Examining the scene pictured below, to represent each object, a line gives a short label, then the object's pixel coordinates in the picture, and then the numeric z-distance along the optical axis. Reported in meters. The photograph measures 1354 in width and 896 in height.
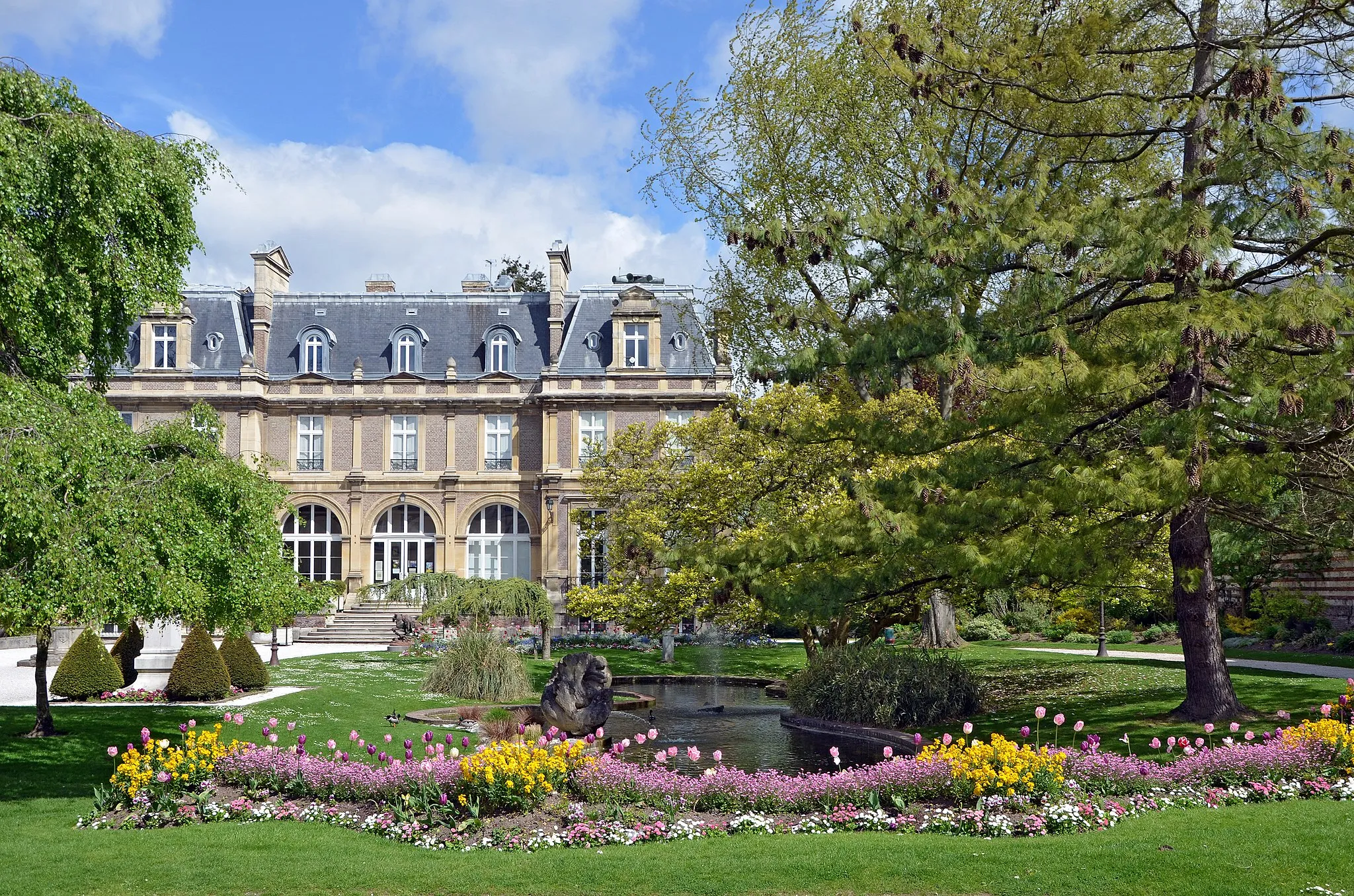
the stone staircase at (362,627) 33.59
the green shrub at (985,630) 30.64
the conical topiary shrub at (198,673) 17.05
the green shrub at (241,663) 18.53
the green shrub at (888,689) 15.05
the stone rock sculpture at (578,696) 13.88
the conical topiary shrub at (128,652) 19.12
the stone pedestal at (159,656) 18.02
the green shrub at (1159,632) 28.97
